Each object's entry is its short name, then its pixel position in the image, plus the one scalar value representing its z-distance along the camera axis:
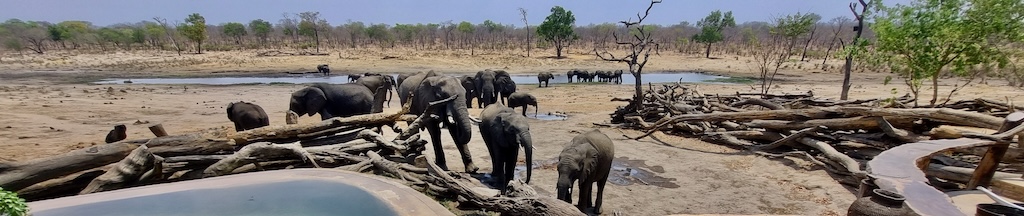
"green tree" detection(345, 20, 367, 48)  78.83
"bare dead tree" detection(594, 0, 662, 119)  15.13
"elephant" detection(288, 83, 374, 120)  11.30
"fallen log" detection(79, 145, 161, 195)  6.42
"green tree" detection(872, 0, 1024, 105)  9.83
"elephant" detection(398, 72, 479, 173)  8.66
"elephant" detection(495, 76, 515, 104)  20.00
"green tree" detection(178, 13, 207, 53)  49.59
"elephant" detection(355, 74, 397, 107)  16.83
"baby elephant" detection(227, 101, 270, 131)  10.05
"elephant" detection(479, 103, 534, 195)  7.32
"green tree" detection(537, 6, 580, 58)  50.50
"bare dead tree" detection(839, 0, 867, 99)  15.50
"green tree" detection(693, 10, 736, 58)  51.91
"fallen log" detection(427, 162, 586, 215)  5.29
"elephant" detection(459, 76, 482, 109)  16.98
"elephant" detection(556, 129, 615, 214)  6.37
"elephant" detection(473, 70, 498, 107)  18.42
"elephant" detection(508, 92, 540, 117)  17.55
